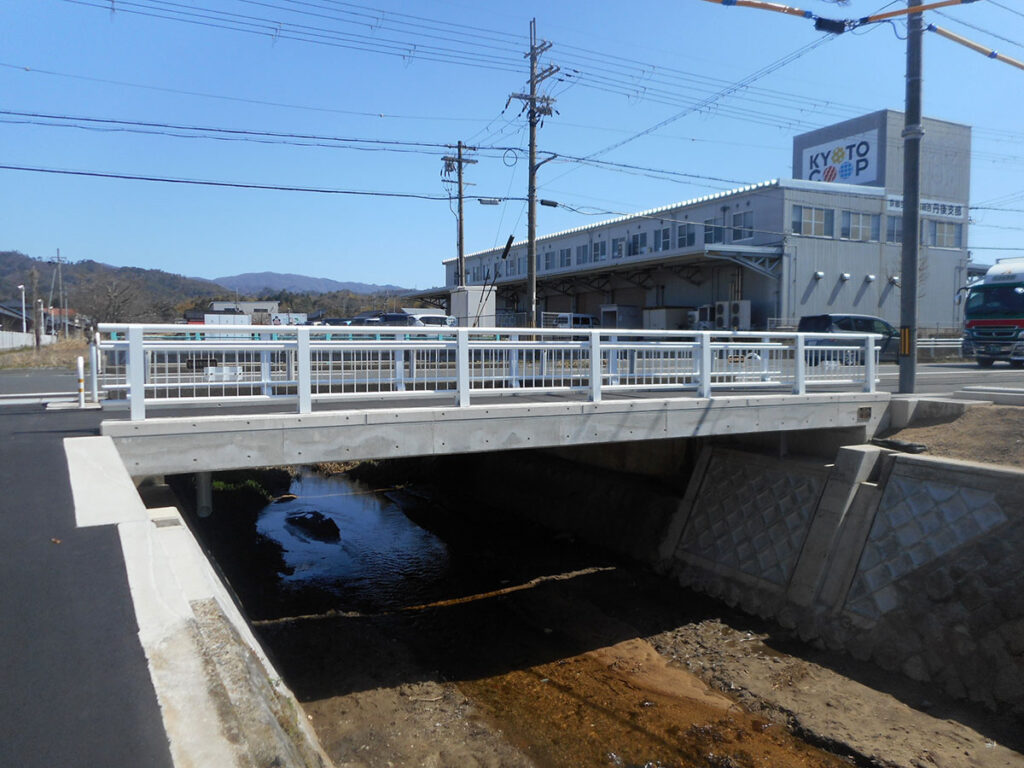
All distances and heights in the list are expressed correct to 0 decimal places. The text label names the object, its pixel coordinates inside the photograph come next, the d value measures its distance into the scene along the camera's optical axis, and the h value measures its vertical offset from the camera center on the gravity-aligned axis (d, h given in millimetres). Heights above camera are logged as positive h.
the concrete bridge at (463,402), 7223 -784
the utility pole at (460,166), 30609 +8387
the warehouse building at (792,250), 35062 +5232
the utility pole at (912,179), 12805 +3057
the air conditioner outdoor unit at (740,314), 34031 +1507
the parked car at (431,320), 27909 +1039
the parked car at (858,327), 26438 +704
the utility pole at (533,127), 23109 +7391
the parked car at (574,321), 33850 +1270
